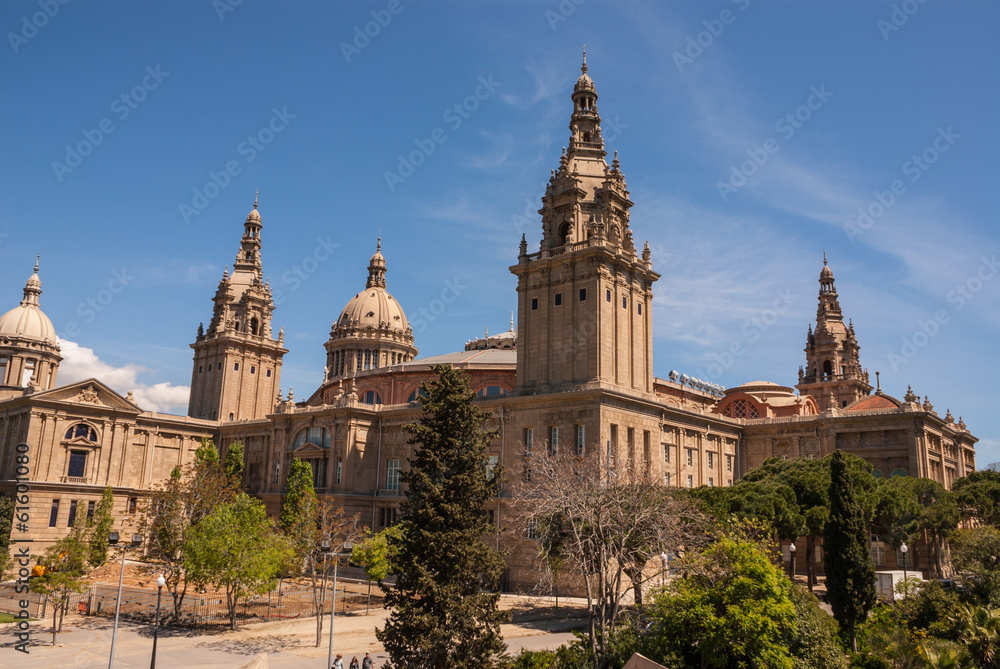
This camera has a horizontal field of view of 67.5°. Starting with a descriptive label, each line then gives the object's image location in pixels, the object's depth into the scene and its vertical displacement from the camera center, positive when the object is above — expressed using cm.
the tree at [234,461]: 7770 +367
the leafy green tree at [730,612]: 2628 -350
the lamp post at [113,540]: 3029 -205
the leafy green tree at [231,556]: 4178 -329
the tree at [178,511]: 4556 -115
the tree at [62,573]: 4141 -460
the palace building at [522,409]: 5609 +830
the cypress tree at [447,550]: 2847 -182
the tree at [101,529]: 5469 -309
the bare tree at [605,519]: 3231 -46
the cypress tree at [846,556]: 3331 -173
